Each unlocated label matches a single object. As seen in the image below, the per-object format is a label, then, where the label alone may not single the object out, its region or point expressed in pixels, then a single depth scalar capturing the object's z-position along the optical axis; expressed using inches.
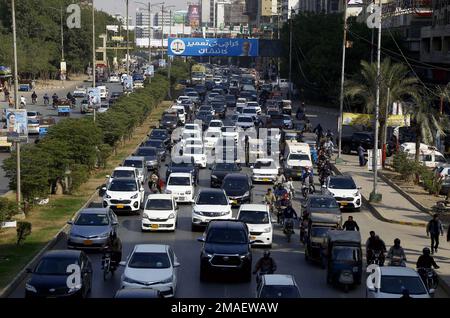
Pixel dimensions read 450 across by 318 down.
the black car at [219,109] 3208.7
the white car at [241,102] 3331.2
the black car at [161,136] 2283.1
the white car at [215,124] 2432.6
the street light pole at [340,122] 2197.3
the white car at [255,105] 3121.6
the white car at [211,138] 2201.5
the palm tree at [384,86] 2247.8
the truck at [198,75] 5162.4
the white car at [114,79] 5629.9
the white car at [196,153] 1995.6
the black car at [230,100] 3671.3
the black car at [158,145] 2114.3
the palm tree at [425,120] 1966.0
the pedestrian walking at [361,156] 2126.0
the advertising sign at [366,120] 2362.2
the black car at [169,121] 2696.9
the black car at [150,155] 1952.5
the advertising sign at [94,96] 2268.5
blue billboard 5083.7
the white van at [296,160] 1883.6
